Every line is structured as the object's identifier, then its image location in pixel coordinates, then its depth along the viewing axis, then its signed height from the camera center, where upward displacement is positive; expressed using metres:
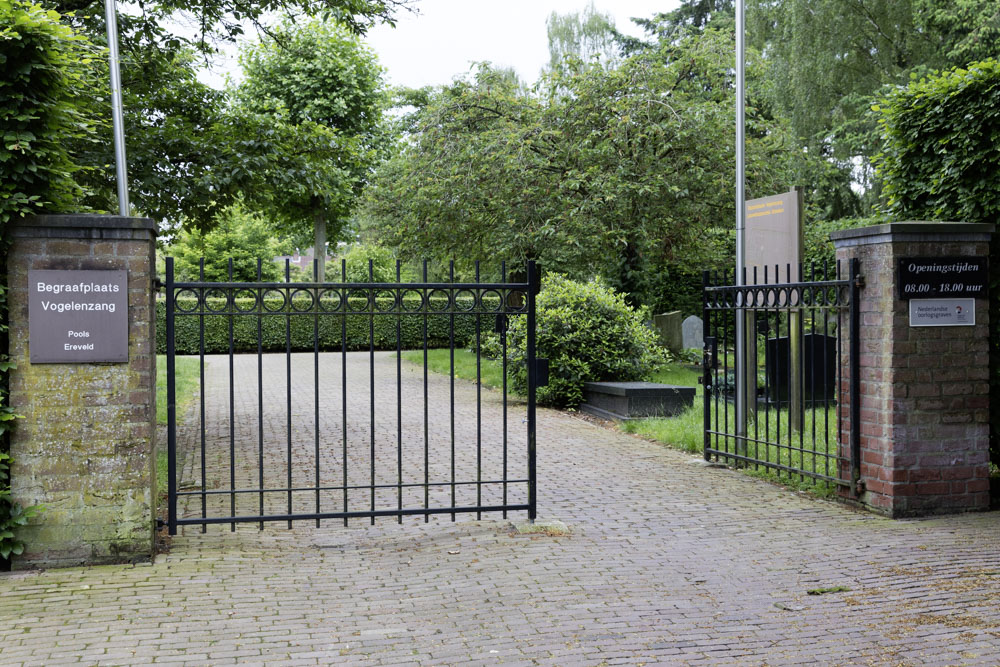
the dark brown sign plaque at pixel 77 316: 5.16 +0.07
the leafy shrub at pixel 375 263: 38.56 +2.93
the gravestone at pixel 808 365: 12.30 -0.55
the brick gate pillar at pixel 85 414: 5.17 -0.52
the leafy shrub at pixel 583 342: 13.22 -0.23
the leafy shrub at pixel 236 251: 37.75 +3.35
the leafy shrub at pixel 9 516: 5.12 -1.10
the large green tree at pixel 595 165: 17.55 +3.38
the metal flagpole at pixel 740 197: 9.03 +1.43
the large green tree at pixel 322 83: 27.78 +7.86
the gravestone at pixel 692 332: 19.44 -0.12
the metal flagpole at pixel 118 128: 8.21 +1.88
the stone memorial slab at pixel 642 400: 12.03 -1.01
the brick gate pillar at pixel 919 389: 6.39 -0.46
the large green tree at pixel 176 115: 10.05 +2.61
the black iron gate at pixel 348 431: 5.72 -1.30
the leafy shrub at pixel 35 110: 4.85 +1.25
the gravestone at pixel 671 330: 22.67 -0.09
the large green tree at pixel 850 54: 22.48 +7.17
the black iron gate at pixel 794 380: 6.76 -0.51
